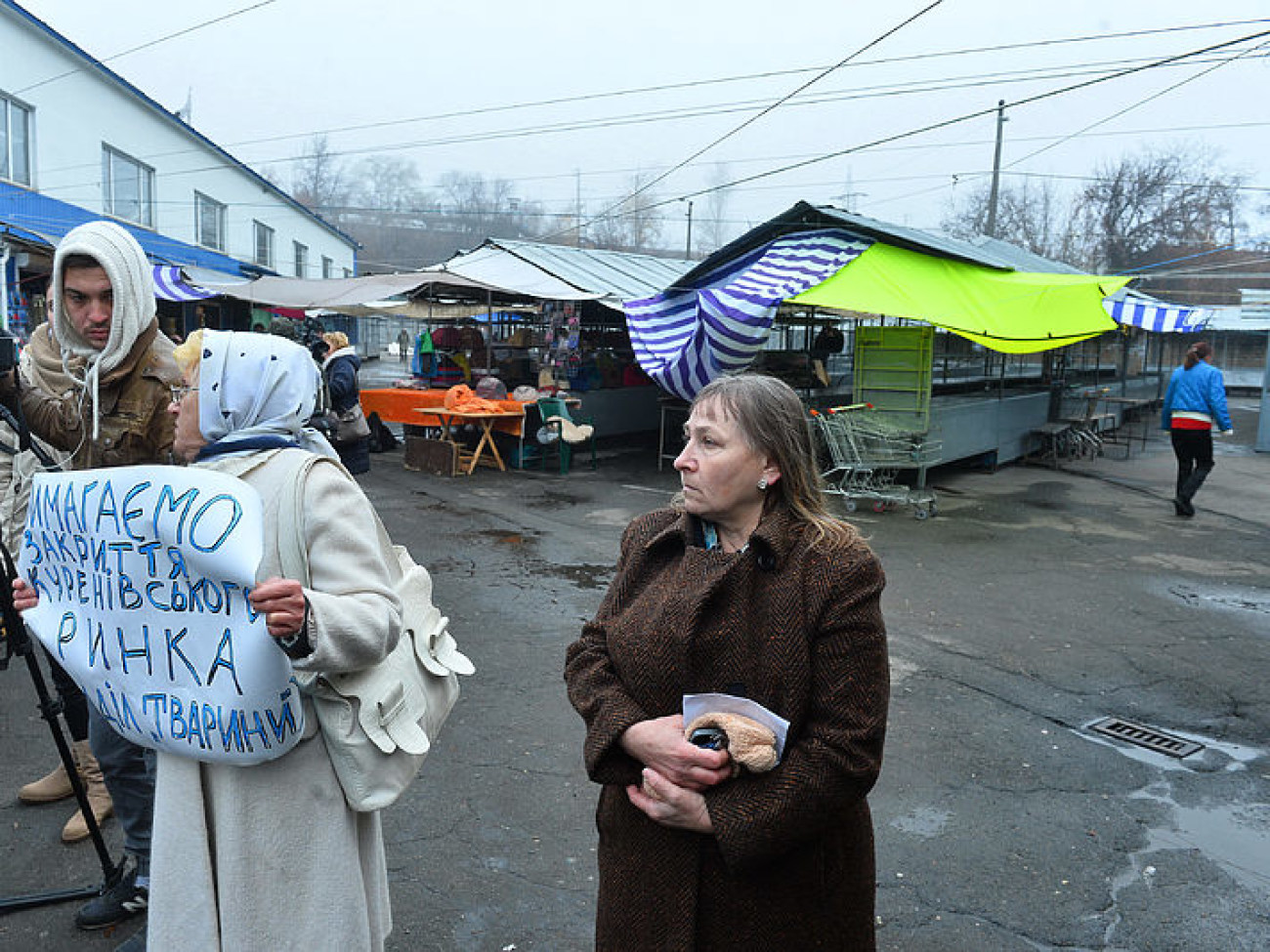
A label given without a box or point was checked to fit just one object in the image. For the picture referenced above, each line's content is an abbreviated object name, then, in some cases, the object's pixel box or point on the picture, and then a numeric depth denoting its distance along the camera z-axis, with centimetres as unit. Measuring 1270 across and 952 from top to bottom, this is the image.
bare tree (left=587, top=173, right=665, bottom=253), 4319
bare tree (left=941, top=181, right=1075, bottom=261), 4278
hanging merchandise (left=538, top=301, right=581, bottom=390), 1661
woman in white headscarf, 211
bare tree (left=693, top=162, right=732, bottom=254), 5294
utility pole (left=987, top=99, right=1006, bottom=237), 3195
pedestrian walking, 1079
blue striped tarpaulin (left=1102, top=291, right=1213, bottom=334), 1814
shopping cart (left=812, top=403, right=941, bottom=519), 1082
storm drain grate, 483
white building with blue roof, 1608
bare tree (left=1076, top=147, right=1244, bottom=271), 3703
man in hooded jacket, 279
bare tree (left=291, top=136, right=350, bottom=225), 4891
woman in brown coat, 185
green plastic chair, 1319
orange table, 1316
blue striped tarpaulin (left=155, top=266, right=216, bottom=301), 1577
